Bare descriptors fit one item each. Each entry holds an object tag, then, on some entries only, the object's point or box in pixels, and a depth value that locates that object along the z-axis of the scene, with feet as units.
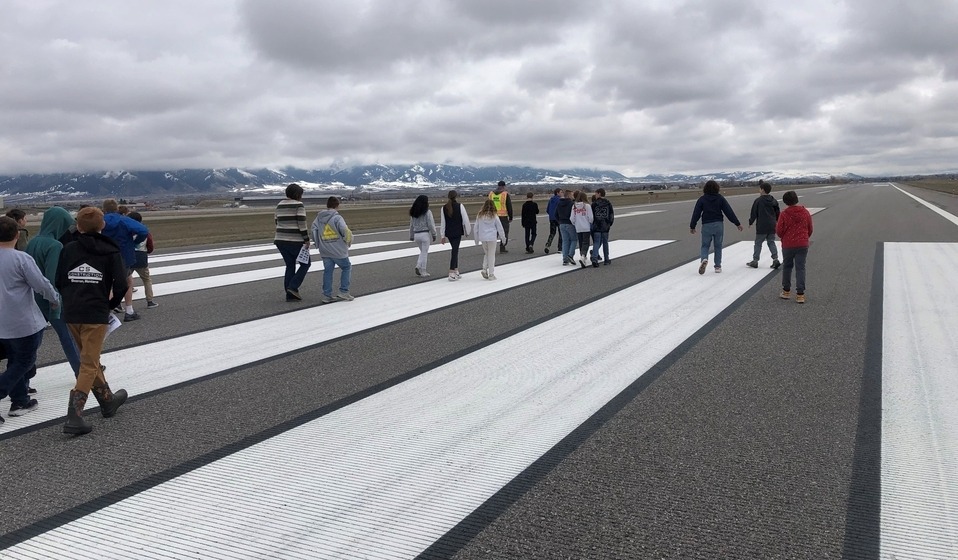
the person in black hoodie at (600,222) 43.24
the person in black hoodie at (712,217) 38.29
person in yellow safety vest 48.84
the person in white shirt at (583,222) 42.73
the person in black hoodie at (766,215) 39.04
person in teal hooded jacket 16.60
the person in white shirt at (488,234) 38.32
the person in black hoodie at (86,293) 14.90
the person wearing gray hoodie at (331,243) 31.86
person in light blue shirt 14.94
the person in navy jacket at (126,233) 27.40
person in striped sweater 31.81
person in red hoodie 29.89
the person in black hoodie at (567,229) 44.73
